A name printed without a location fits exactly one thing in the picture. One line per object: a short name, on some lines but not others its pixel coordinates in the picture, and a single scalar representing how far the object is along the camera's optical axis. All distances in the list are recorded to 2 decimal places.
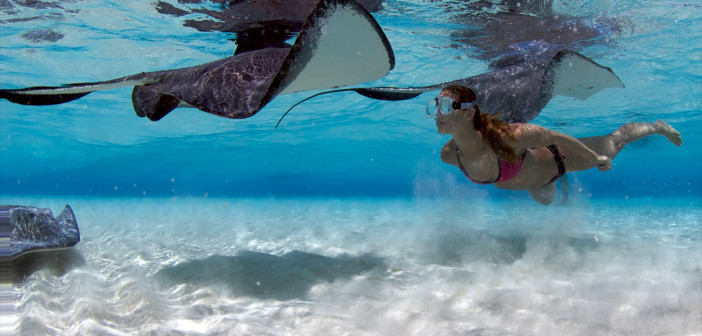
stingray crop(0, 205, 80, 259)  4.65
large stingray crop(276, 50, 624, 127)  4.97
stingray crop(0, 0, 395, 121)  2.70
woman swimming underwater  4.46
